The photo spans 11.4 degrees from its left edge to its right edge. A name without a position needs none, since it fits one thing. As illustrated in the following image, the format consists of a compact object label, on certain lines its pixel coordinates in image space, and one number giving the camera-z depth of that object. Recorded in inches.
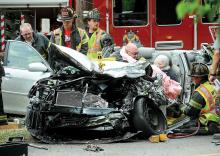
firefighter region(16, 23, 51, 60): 741.5
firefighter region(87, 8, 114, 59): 729.4
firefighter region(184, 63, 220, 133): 617.5
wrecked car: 575.4
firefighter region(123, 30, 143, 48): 1018.9
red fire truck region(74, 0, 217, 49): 1047.8
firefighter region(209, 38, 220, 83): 507.3
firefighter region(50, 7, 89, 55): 716.2
